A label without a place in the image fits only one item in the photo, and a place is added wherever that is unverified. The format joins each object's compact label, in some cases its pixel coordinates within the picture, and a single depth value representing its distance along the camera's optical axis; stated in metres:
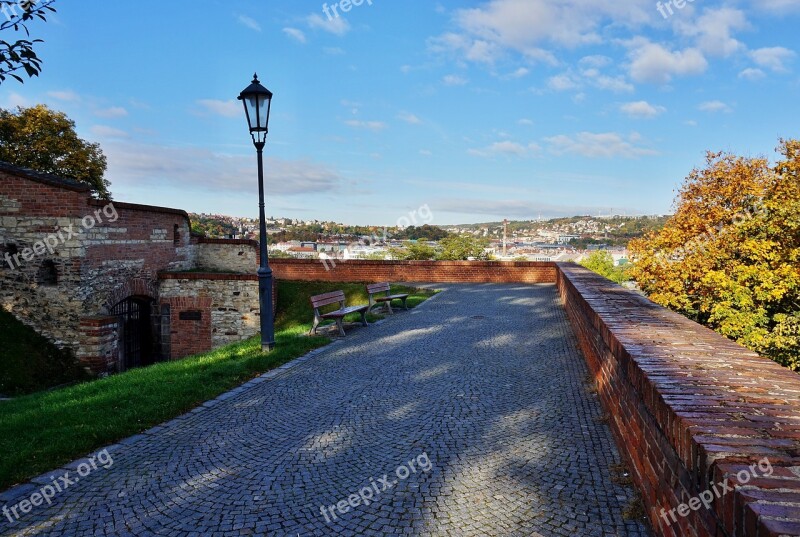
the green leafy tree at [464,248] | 38.66
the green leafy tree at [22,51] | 3.69
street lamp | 7.88
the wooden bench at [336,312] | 9.65
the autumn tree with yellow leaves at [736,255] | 11.88
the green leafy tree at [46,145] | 23.81
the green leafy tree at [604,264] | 34.38
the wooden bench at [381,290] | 12.64
